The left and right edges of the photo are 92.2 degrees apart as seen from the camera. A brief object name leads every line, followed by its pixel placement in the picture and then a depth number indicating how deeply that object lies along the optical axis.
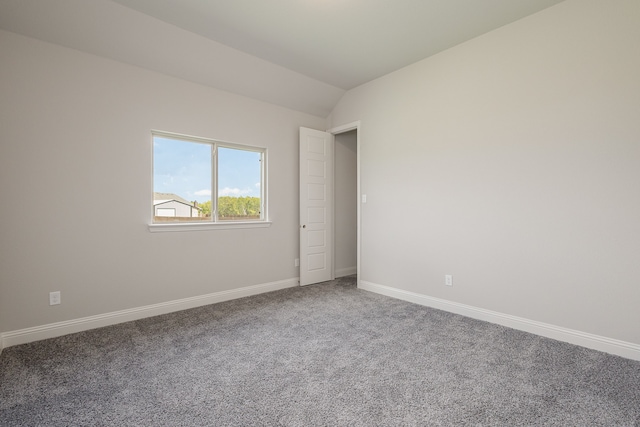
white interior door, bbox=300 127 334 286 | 4.44
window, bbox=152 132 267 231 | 3.42
